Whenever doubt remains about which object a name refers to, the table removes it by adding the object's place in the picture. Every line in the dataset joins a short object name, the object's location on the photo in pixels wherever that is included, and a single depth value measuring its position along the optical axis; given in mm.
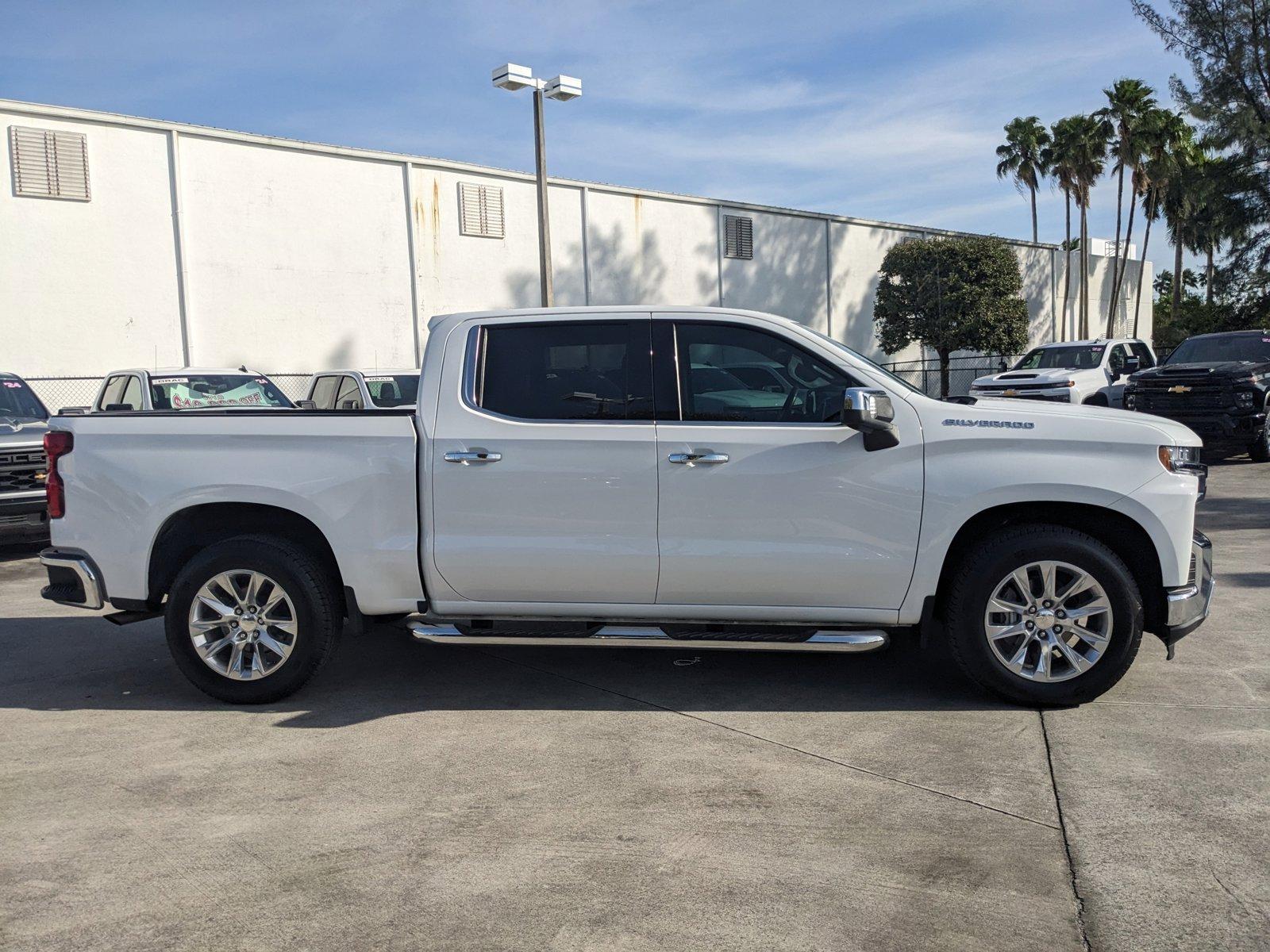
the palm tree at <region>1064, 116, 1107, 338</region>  43219
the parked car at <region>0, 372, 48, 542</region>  9703
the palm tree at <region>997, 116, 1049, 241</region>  51250
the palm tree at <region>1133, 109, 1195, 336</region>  42406
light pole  15625
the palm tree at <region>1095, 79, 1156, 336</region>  42219
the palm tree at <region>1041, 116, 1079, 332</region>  43844
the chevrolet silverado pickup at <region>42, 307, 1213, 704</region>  5012
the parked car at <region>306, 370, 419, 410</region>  14812
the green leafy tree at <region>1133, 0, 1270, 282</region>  28875
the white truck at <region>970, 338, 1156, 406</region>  17406
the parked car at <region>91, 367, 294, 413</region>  12609
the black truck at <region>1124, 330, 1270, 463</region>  14781
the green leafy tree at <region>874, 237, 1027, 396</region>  32156
